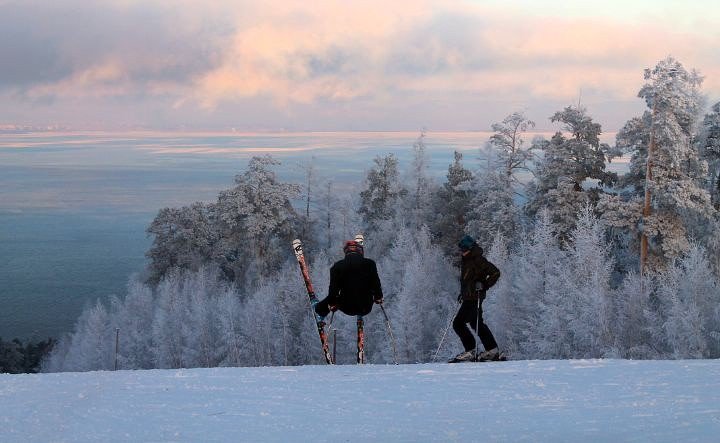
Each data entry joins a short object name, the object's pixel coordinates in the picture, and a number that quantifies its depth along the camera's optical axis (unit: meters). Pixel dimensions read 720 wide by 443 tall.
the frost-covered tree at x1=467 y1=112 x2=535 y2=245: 37.12
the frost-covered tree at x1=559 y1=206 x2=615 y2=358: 24.11
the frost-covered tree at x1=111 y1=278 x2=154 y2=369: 40.72
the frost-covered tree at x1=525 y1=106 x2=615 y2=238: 31.73
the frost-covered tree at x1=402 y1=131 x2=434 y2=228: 48.83
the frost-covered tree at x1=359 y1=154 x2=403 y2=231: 49.94
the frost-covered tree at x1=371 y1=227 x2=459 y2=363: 31.86
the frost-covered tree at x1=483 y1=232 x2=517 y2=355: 28.20
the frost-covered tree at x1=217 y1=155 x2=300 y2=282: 45.22
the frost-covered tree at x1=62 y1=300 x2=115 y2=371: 41.88
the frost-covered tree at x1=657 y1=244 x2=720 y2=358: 22.53
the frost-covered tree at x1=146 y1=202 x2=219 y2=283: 50.59
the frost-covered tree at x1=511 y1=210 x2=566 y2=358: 25.34
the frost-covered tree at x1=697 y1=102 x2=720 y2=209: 32.57
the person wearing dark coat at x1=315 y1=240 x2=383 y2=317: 10.39
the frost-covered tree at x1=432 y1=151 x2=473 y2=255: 44.38
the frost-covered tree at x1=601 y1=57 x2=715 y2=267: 26.77
